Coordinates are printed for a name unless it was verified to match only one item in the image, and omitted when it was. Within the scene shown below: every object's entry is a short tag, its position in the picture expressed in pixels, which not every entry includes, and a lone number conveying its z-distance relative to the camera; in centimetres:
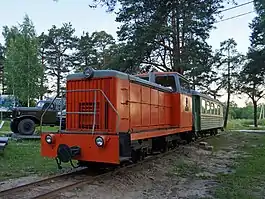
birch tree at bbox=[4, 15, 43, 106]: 2747
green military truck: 1382
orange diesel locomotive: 560
